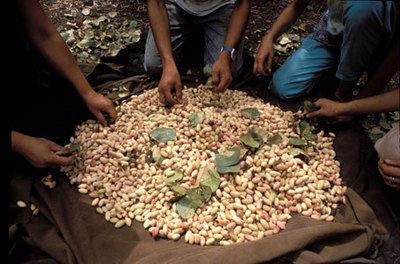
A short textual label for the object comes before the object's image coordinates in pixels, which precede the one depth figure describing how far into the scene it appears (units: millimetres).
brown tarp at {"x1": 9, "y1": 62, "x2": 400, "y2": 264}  935
